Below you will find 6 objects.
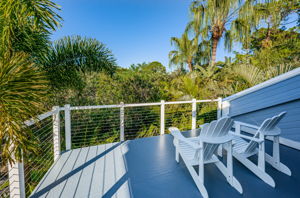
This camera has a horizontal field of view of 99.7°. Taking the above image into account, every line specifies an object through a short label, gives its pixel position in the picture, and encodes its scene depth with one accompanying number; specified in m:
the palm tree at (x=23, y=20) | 1.30
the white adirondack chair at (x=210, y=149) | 1.55
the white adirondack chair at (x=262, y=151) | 1.76
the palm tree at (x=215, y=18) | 6.23
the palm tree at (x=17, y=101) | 0.97
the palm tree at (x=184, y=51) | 10.29
